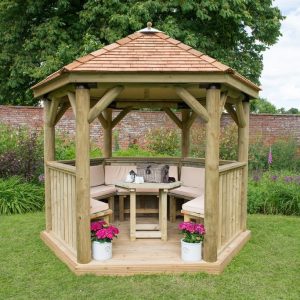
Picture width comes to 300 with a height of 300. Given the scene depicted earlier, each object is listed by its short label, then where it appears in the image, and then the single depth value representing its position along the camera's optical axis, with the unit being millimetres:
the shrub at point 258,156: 11861
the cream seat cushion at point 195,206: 5664
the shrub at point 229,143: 11811
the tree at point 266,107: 46091
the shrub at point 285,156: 12211
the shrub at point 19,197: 8273
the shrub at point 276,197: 8242
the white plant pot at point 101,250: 5000
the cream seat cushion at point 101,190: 6953
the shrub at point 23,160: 9229
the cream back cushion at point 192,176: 7316
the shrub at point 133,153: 12398
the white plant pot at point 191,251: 4979
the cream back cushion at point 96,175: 7547
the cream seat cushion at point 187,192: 6906
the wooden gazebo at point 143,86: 4684
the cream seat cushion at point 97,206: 5566
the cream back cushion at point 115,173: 7898
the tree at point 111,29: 12273
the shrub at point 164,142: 12633
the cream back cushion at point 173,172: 7805
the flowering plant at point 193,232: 5020
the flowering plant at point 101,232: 5004
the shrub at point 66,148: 10594
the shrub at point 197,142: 12398
